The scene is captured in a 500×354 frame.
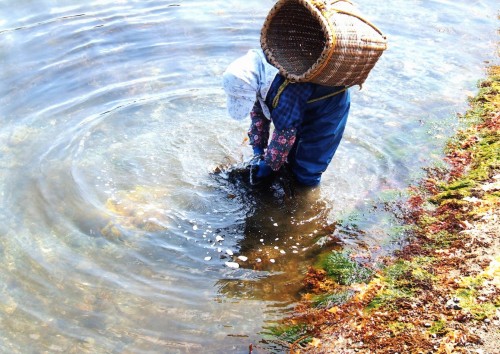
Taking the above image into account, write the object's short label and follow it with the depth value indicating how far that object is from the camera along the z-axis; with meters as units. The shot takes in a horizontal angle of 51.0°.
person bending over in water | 4.09
